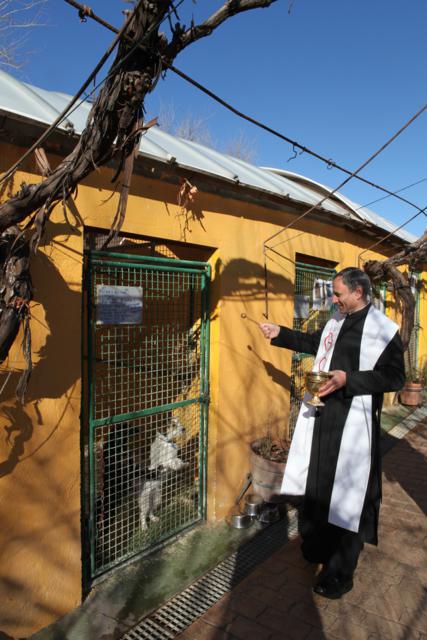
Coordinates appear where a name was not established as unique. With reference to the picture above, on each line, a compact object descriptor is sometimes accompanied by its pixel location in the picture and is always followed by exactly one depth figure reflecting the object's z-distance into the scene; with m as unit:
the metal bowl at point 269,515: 4.23
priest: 3.16
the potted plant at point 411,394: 8.95
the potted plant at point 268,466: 4.26
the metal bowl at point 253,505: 4.29
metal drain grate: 2.87
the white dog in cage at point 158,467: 3.77
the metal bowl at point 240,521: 4.14
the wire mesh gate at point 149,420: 3.25
